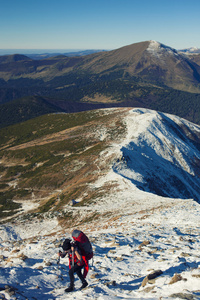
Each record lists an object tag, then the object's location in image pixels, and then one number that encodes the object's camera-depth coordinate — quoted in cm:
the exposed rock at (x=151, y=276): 1033
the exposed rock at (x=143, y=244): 1595
